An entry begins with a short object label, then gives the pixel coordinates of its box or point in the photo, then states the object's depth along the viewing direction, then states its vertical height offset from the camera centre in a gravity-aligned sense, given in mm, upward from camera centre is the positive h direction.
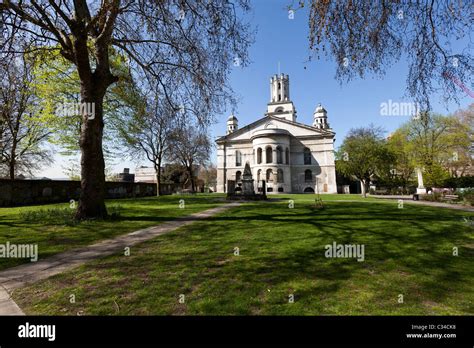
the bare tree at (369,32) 5008 +3404
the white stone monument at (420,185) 27953 -744
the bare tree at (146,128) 12945 +4998
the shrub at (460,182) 36406 -627
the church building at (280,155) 50719 +6080
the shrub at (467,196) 18844 -1586
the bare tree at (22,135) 21484 +5225
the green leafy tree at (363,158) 29281 +2797
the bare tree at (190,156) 40459 +5228
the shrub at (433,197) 23573 -1938
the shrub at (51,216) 9725 -1365
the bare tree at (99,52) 8883 +5710
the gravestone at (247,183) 23322 -93
